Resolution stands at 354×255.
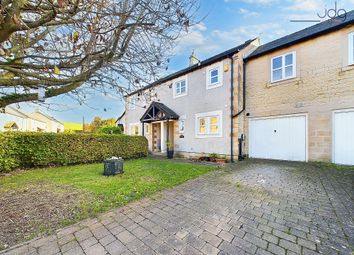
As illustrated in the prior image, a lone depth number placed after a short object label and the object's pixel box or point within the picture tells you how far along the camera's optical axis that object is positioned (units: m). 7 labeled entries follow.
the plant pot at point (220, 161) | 10.70
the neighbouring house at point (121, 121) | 23.11
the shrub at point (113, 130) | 20.35
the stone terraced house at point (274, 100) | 8.30
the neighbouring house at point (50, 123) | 50.14
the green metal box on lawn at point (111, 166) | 7.33
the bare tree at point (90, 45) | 3.30
